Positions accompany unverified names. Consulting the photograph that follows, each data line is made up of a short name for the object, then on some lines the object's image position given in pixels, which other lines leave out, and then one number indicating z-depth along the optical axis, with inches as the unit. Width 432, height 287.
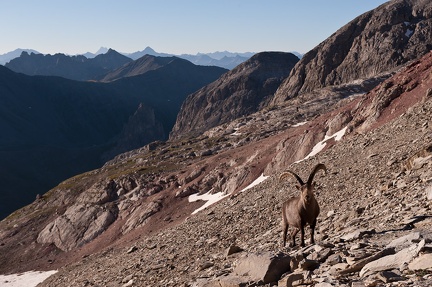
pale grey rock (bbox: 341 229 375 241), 625.6
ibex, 659.4
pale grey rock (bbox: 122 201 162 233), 3008.9
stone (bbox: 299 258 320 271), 541.3
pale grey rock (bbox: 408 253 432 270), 418.9
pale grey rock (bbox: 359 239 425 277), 449.7
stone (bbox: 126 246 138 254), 1789.5
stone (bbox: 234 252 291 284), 570.3
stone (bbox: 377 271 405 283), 416.2
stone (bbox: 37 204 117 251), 3427.7
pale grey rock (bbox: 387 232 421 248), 506.2
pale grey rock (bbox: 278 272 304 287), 521.7
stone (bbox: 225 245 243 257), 900.0
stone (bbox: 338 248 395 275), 484.4
